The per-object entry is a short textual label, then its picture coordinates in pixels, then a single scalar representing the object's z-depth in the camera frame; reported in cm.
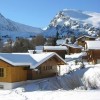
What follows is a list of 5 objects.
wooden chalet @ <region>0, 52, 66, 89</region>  2160
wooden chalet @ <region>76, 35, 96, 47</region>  6463
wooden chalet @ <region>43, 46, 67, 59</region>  4553
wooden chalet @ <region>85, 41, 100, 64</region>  3693
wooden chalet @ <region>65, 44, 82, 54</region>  5509
